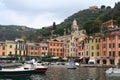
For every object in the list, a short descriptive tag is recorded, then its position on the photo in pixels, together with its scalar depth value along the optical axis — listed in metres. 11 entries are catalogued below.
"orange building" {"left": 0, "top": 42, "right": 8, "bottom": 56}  85.18
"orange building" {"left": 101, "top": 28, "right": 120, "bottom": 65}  63.40
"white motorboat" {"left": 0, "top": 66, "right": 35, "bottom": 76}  33.45
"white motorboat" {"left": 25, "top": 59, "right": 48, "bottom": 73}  40.48
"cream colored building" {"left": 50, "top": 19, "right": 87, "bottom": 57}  82.21
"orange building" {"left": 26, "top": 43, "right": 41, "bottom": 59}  87.19
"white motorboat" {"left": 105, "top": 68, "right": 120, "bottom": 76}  34.94
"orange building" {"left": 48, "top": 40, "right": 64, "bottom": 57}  89.38
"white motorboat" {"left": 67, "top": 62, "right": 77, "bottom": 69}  54.01
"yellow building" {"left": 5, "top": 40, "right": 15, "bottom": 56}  85.41
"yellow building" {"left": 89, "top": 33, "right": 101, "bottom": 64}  69.48
